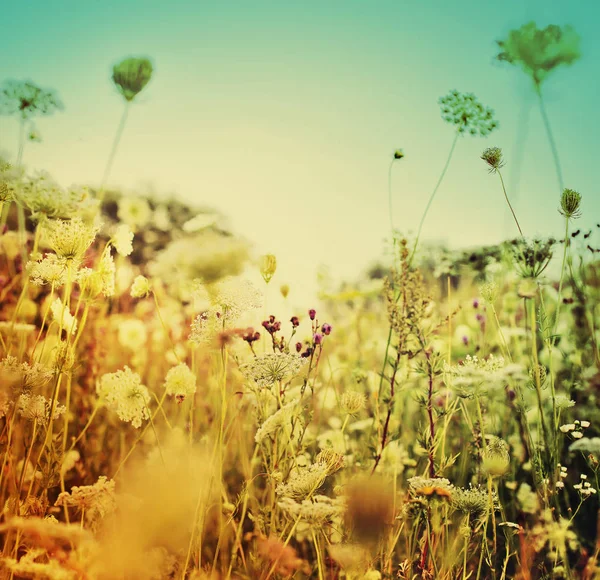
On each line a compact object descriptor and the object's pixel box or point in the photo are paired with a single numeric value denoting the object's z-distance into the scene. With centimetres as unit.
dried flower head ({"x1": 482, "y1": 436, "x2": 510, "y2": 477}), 91
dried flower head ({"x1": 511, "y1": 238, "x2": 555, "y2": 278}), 101
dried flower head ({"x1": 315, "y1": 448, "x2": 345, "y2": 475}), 93
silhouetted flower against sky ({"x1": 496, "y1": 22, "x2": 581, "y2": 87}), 108
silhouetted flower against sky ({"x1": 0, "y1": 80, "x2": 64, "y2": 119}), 104
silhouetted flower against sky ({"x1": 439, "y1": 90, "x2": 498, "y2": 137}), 107
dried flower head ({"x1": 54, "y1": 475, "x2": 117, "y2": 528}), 90
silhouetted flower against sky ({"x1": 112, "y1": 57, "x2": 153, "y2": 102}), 100
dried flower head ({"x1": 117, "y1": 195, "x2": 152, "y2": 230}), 138
